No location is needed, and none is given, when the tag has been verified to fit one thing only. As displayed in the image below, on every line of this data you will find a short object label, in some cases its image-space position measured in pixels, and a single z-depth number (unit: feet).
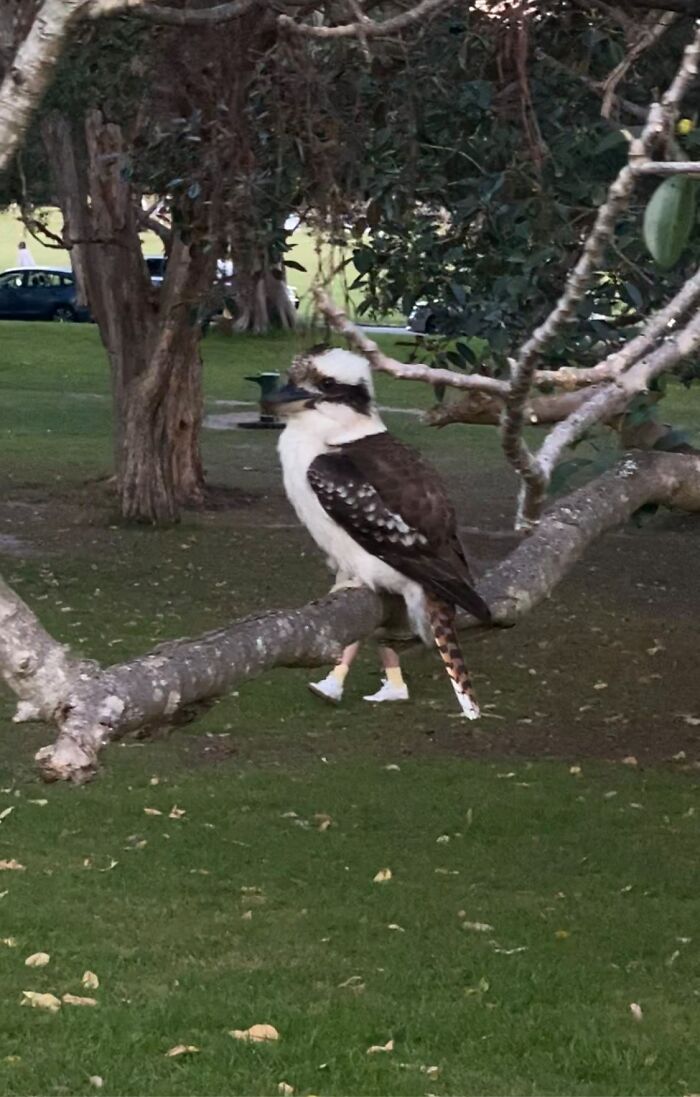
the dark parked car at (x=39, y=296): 134.82
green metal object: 72.54
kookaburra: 17.01
